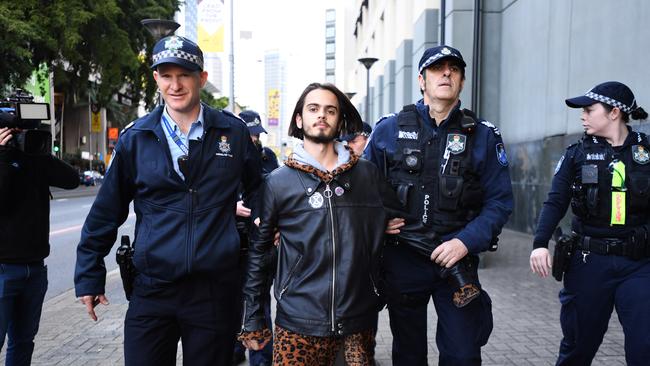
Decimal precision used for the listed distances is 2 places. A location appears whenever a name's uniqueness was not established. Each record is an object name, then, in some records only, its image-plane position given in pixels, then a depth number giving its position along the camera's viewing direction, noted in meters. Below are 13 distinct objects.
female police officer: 3.34
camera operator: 3.33
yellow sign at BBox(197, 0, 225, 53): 18.16
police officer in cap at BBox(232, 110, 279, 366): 3.00
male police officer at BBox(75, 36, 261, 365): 2.71
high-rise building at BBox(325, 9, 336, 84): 95.00
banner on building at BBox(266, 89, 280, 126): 45.84
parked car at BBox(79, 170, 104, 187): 39.09
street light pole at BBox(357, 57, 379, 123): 19.67
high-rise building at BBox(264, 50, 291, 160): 134.38
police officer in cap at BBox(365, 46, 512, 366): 3.02
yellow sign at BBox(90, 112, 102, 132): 48.62
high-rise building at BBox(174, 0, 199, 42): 122.72
